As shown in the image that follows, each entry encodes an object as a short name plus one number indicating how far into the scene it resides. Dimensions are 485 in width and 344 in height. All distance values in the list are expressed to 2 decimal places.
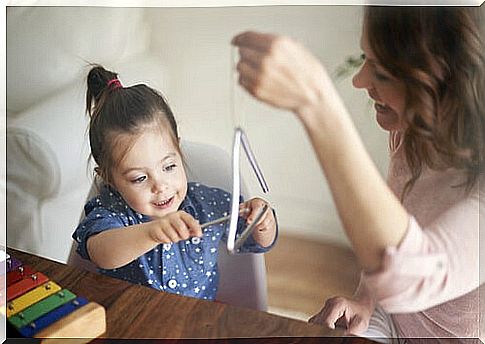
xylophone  0.78
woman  0.73
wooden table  0.81
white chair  0.78
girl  0.78
